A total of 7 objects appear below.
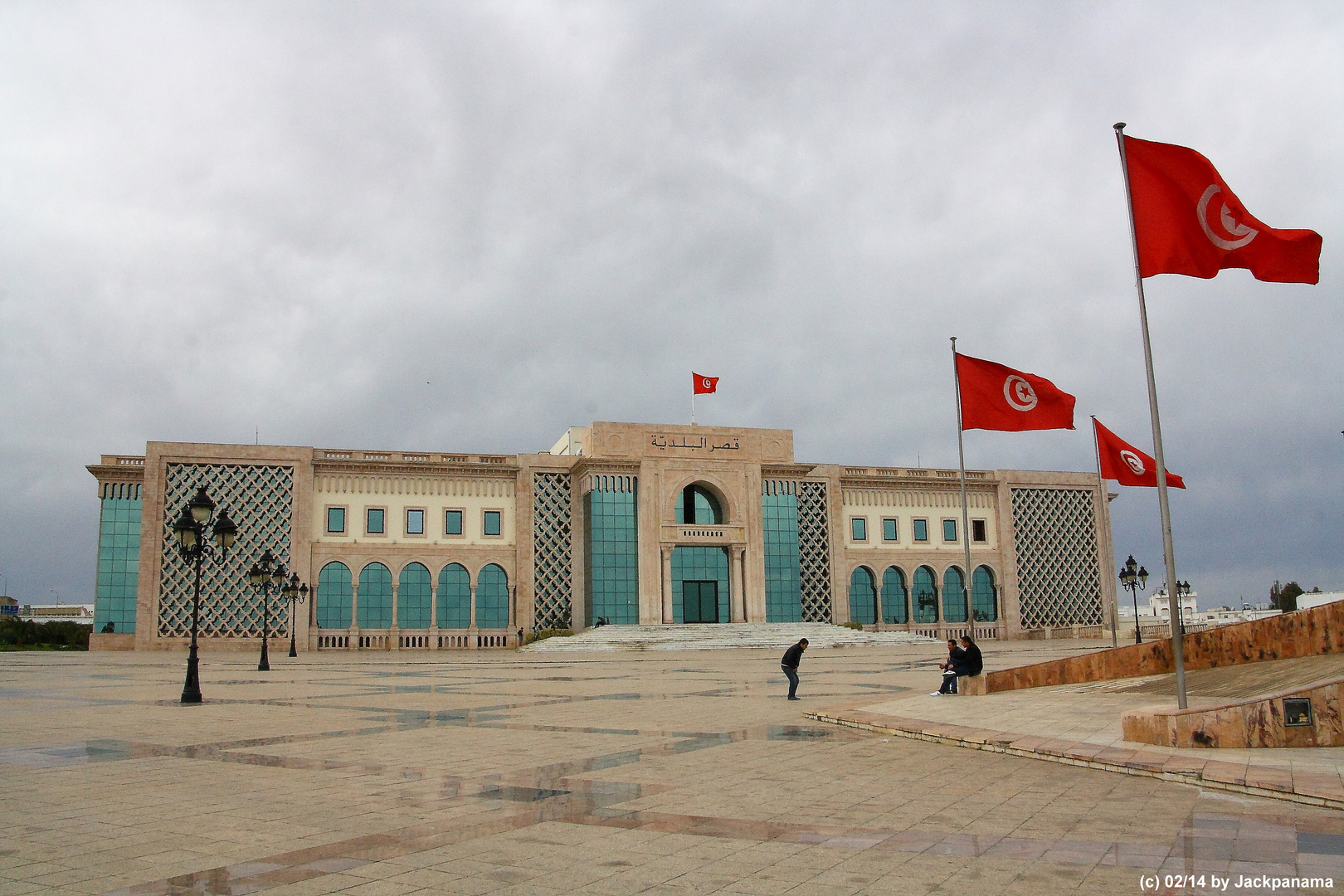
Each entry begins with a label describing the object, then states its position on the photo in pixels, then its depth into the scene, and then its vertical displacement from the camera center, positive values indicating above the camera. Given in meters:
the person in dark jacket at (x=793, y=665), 15.66 -1.34
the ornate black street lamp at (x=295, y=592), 31.19 +0.12
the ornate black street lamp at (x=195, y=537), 15.41 +1.03
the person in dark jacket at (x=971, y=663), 15.50 -1.36
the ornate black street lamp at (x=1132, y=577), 30.76 -0.19
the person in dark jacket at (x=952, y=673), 15.62 -1.53
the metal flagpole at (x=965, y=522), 16.50 +0.95
